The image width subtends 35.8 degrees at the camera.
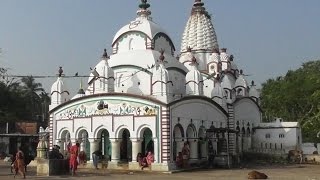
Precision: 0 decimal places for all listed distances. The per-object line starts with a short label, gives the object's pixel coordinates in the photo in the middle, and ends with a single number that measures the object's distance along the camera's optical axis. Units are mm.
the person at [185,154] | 27547
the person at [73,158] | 22609
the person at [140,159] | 26672
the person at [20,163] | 20969
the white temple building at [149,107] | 26891
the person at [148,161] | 26453
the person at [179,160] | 27141
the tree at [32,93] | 66875
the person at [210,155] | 30230
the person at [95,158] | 27984
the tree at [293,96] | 48781
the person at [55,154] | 23094
